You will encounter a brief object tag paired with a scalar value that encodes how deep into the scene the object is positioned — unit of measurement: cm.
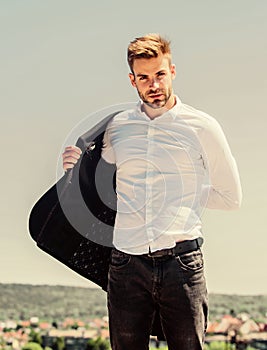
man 224
